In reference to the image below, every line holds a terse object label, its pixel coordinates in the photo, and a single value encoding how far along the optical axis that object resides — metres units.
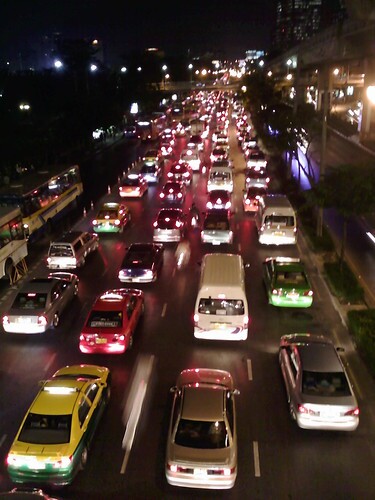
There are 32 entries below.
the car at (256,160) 47.88
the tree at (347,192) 20.95
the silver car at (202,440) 10.84
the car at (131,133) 78.96
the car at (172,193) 37.34
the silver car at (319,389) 12.69
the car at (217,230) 27.33
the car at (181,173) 43.12
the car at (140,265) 22.62
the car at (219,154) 50.78
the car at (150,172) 45.22
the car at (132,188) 39.34
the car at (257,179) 39.38
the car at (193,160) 50.25
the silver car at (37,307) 18.20
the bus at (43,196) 28.19
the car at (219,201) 33.66
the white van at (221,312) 17.02
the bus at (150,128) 75.06
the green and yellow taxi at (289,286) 19.83
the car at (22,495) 9.56
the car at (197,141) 62.16
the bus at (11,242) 23.61
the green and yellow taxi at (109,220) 30.16
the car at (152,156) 48.73
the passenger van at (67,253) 24.61
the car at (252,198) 34.06
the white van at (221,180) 39.12
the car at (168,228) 28.45
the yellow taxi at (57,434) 11.02
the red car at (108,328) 16.66
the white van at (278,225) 27.28
